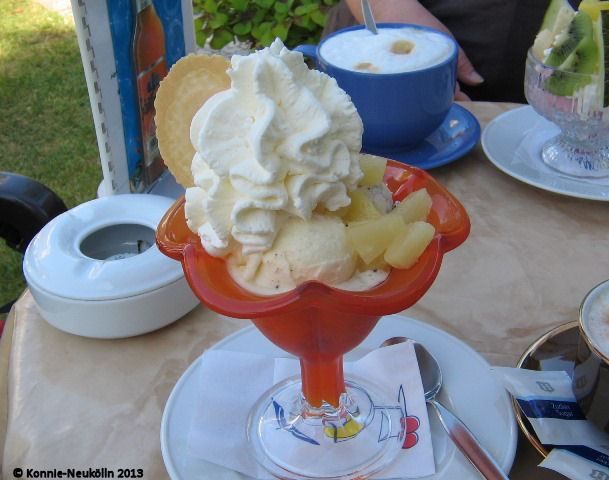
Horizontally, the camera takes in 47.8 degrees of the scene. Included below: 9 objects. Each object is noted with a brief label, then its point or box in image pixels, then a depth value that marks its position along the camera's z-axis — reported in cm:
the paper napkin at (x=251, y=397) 60
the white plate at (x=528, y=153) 94
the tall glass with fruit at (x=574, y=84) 91
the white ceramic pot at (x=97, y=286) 72
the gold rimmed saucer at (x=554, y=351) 66
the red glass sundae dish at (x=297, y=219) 50
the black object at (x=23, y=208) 96
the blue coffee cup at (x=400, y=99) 96
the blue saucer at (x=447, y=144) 102
